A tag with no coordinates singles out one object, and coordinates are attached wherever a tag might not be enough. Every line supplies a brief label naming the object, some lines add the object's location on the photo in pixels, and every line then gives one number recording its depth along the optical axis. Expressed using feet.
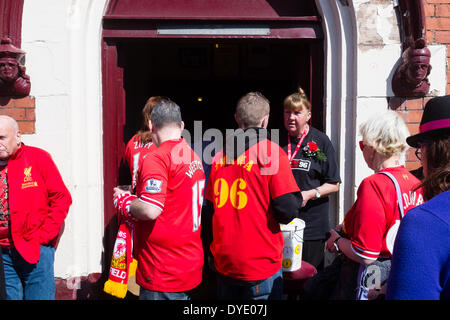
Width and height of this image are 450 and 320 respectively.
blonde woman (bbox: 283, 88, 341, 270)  10.17
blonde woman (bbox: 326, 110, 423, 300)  6.13
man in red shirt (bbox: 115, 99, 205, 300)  7.42
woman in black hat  3.09
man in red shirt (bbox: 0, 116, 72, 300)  8.86
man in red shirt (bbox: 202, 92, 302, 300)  7.49
